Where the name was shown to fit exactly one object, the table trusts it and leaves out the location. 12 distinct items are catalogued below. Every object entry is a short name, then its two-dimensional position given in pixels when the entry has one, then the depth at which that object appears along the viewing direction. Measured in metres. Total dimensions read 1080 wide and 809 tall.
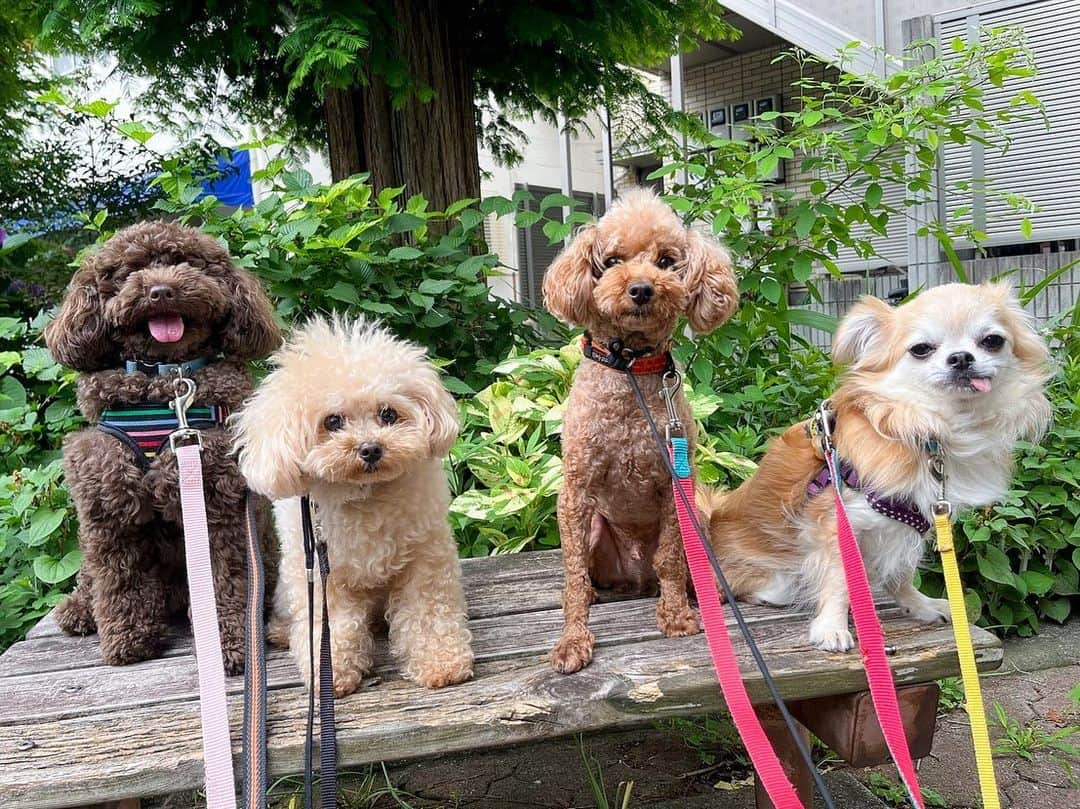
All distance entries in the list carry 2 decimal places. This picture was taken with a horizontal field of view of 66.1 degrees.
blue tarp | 2.86
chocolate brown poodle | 0.69
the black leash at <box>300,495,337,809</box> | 0.58
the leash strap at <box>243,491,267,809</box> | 0.59
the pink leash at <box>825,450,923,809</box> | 0.63
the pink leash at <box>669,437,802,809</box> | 0.57
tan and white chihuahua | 0.71
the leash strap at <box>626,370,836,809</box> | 0.64
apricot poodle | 0.72
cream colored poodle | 0.64
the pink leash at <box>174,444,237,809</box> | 0.57
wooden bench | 0.62
